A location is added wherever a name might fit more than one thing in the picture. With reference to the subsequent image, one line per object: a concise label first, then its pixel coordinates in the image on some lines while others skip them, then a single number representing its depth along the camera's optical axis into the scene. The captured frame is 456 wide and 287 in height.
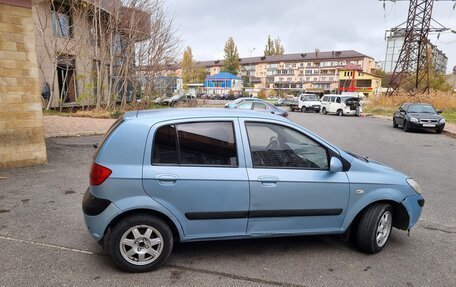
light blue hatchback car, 3.05
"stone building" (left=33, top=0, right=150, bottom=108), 17.66
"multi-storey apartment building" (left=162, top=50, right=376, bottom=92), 83.94
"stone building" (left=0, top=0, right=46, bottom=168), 6.50
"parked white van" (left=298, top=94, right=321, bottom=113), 32.91
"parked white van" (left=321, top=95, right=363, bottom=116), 28.31
